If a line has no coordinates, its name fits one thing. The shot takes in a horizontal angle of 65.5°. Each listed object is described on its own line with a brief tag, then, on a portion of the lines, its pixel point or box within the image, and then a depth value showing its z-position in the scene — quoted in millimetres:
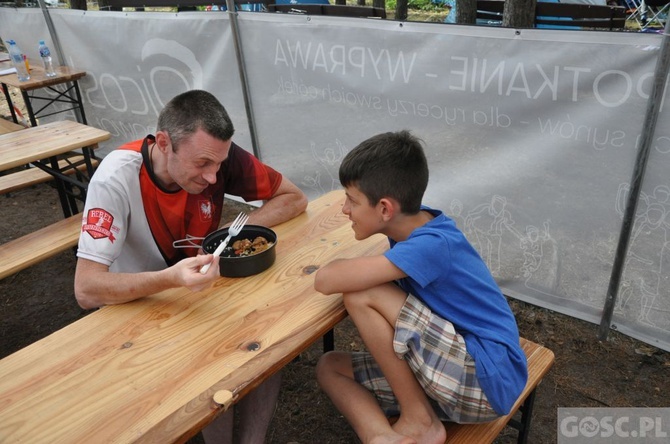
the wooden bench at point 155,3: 7406
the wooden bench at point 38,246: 2506
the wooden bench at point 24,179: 3336
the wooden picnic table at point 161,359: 1062
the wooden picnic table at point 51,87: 4516
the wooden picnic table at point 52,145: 2829
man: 1474
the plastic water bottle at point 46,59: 4693
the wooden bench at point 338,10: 5867
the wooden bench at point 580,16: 4883
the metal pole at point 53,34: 4805
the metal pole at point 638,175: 2072
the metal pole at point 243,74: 3393
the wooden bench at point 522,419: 1449
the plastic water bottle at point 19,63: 4719
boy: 1345
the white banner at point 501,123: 2301
